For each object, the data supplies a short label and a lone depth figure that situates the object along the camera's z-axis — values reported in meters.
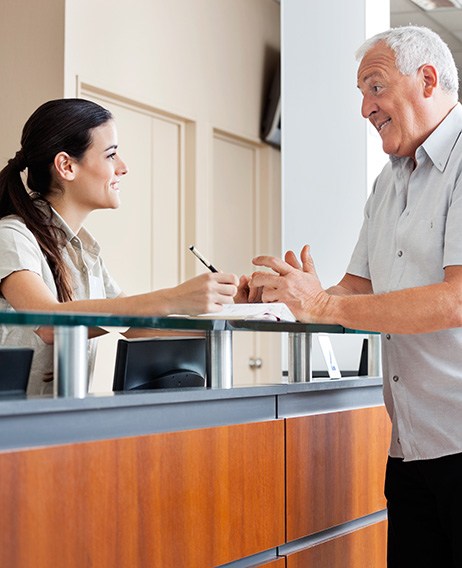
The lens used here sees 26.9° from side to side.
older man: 2.07
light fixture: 6.03
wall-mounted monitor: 6.41
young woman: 2.33
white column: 3.87
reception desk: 1.53
